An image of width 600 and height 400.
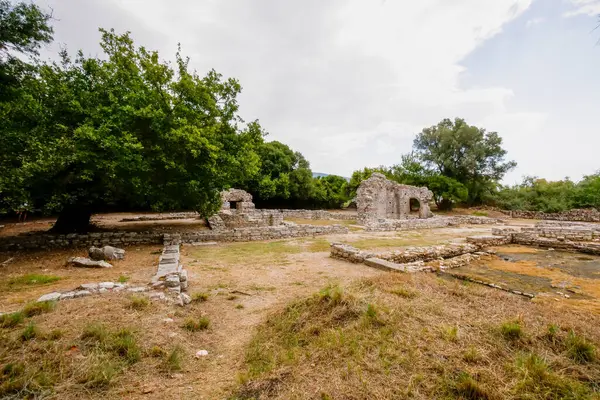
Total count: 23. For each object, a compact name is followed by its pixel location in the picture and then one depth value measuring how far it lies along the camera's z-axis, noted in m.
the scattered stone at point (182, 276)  5.75
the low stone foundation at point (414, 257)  7.65
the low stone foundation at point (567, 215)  26.06
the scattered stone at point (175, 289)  5.02
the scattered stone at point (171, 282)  5.24
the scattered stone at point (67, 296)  4.38
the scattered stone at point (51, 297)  4.25
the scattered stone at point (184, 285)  5.52
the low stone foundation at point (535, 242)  10.80
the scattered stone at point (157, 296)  4.61
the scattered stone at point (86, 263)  7.18
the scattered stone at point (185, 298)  4.79
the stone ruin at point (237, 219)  16.40
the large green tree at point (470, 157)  34.94
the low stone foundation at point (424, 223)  16.92
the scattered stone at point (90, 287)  4.83
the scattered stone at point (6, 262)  7.42
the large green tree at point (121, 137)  8.23
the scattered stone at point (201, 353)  3.28
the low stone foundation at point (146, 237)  9.42
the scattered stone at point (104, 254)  7.87
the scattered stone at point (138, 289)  4.87
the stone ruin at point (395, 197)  24.88
